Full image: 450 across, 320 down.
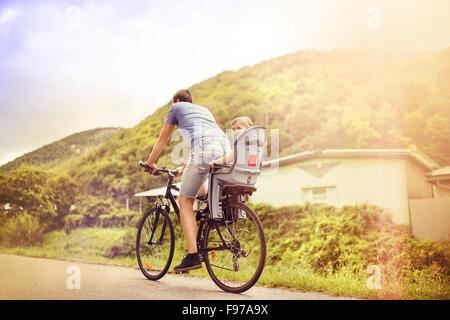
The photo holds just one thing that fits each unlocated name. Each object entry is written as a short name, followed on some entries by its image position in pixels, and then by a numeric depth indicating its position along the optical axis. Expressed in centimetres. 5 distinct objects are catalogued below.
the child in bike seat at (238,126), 337
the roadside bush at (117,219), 1433
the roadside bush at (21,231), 856
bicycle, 338
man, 350
